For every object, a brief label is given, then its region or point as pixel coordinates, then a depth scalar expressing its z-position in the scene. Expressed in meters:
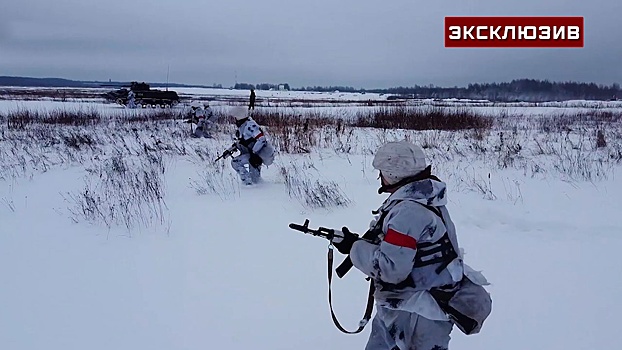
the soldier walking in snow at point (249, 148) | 7.17
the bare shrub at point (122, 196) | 5.40
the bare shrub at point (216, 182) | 6.83
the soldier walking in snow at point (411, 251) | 1.84
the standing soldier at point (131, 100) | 29.64
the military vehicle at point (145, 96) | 32.16
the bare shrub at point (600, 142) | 11.30
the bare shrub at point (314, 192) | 5.93
